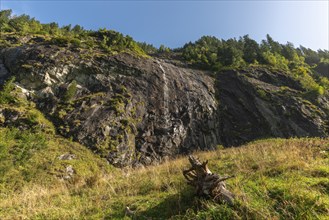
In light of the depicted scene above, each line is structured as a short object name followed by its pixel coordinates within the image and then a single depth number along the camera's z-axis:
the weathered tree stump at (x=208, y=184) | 5.56
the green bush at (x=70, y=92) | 27.30
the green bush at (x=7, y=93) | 23.48
